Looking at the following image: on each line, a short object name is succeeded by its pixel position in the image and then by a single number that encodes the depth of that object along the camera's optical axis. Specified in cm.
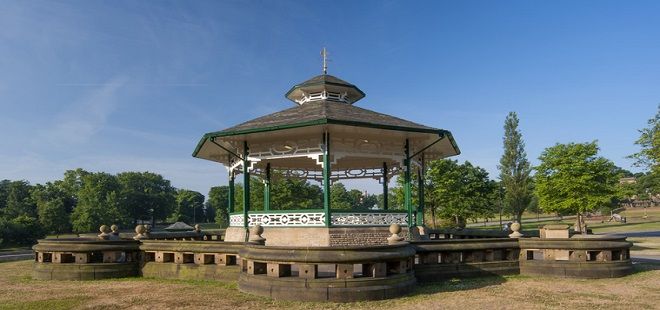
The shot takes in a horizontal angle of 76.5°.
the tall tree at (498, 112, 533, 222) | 5962
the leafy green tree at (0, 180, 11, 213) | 8700
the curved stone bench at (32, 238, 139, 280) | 1405
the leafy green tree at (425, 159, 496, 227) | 4619
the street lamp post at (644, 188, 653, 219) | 8674
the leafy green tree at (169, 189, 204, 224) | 12112
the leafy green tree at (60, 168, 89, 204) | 9391
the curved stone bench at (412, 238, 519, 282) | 1329
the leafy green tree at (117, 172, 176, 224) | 10640
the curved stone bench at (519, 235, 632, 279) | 1364
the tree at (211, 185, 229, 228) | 13125
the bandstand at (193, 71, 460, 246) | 1532
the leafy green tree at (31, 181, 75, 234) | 6353
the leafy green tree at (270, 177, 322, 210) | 5481
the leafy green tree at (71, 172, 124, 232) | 6650
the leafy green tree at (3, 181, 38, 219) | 6984
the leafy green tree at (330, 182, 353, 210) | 8924
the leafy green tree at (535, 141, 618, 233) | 3803
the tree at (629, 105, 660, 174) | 3183
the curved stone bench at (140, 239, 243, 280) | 1304
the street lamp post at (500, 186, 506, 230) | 6349
